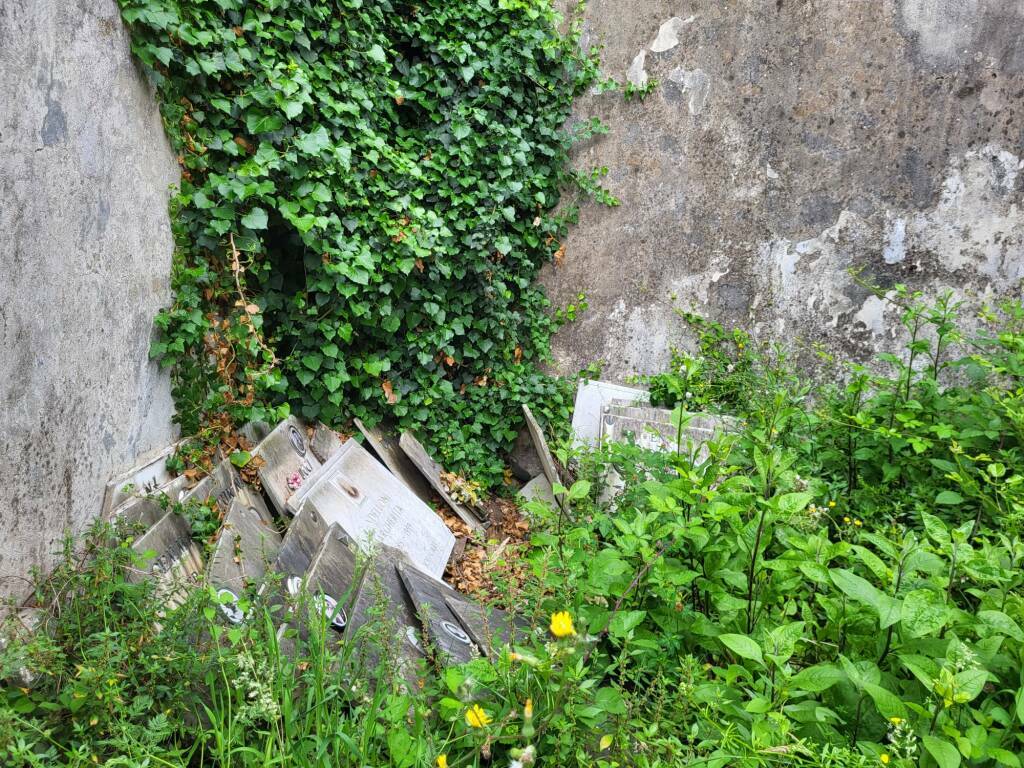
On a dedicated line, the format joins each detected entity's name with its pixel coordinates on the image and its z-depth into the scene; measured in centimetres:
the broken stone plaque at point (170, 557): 201
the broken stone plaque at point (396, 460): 376
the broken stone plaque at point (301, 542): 250
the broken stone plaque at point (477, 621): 212
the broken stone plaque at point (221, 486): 269
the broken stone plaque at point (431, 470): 392
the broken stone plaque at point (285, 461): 304
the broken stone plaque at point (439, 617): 208
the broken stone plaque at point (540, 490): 427
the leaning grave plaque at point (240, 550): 230
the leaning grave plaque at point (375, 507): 319
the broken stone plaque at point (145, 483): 238
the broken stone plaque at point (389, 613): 171
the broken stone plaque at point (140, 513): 229
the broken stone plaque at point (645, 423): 405
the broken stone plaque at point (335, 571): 225
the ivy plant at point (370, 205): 281
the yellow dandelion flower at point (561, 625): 112
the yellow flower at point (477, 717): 122
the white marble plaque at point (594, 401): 444
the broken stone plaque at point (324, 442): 349
